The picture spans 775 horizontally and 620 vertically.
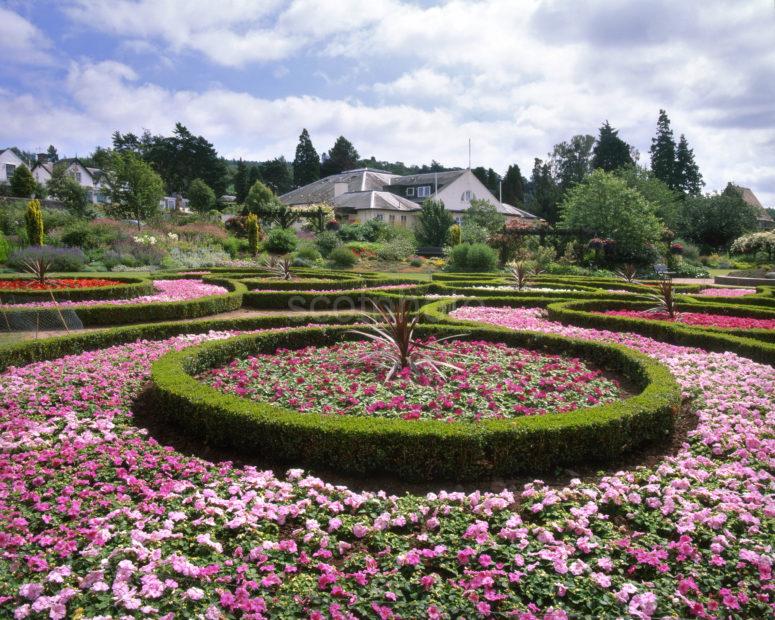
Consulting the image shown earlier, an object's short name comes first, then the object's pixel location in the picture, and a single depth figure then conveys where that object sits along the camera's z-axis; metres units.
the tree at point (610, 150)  55.41
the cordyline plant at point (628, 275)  16.87
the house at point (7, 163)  57.32
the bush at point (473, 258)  21.56
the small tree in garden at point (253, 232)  28.41
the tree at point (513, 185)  61.09
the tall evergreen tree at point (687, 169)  59.38
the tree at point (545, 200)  53.12
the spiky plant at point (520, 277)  13.77
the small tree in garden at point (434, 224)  31.62
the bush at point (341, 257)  24.14
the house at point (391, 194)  45.56
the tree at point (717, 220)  40.69
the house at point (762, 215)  61.66
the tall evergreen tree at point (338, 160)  74.50
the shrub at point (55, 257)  18.27
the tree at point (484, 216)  37.87
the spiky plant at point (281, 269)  15.82
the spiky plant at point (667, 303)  9.95
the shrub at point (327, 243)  29.53
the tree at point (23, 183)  46.09
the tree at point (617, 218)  28.02
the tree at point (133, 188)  35.09
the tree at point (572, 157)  63.47
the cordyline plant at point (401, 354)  6.00
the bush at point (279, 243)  29.27
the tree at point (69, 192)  40.88
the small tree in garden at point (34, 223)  20.77
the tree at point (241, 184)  62.53
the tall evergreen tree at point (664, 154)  58.56
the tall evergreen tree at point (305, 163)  68.44
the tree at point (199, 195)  52.06
